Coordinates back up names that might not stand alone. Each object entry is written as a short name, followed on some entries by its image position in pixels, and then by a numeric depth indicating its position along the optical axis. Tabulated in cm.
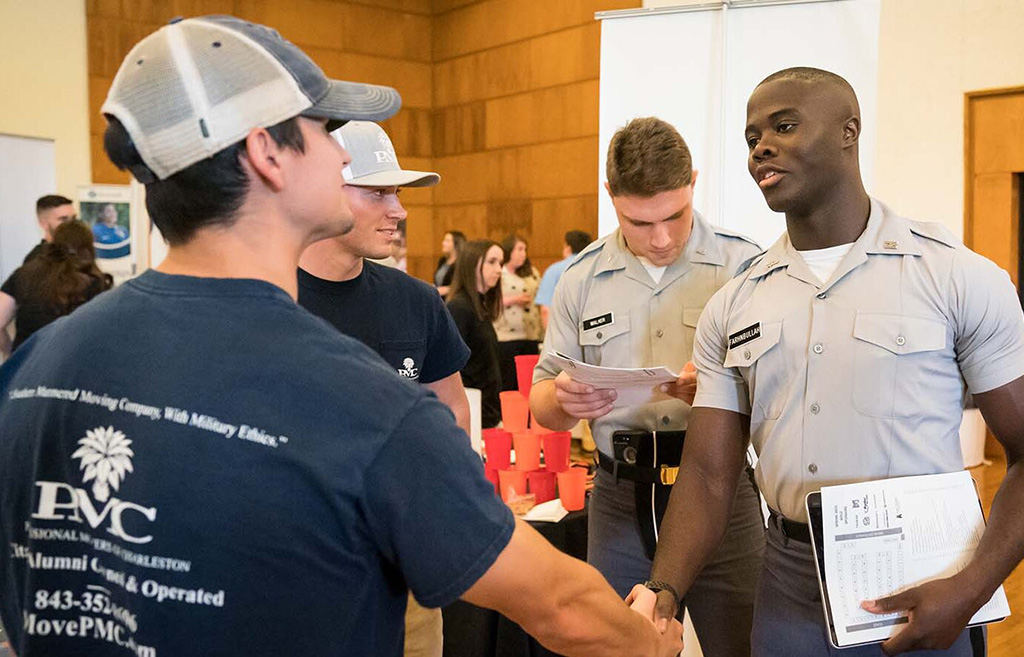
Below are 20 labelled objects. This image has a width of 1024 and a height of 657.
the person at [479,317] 504
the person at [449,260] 777
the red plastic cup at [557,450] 287
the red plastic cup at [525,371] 317
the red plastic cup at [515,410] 301
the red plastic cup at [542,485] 296
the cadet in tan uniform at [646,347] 221
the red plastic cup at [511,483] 293
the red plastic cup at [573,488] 287
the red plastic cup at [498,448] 294
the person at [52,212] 575
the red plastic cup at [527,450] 292
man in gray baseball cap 95
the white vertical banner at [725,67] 359
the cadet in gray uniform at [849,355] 155
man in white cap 206
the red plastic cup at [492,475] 300
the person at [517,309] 717
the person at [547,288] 702
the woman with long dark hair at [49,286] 463
